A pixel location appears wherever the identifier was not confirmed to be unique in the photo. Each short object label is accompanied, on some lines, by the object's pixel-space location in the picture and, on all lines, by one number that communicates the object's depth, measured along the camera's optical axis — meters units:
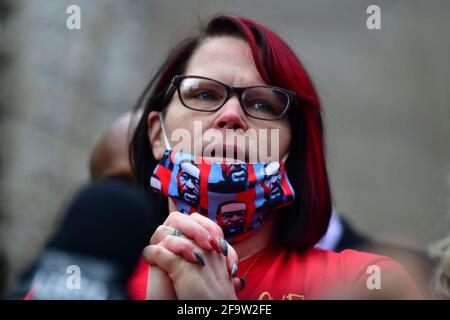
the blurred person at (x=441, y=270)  1.57
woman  1.35
